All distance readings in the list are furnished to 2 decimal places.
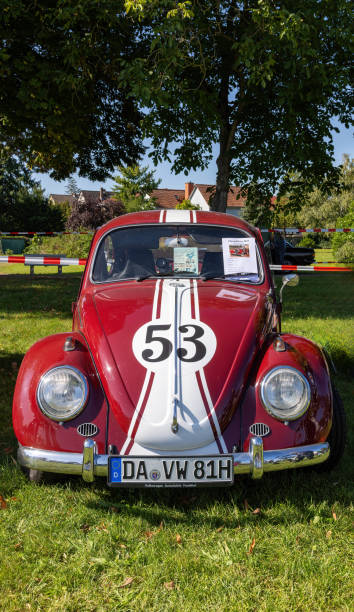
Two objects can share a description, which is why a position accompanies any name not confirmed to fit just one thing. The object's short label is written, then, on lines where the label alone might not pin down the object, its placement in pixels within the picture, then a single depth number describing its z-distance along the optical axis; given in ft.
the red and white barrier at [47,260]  22.61
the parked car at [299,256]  66.89
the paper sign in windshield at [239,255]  12.24
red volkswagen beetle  8.14
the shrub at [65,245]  61.87
